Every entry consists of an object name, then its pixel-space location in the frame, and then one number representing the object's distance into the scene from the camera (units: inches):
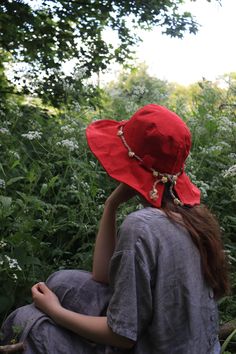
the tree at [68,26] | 193.9
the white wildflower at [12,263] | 92.2
